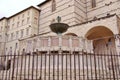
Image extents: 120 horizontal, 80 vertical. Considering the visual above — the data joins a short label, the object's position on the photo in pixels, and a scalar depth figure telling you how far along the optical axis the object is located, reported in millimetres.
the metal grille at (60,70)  5048
